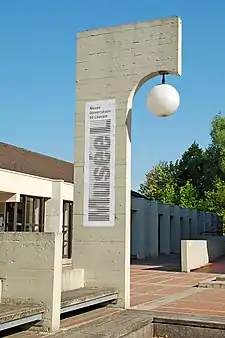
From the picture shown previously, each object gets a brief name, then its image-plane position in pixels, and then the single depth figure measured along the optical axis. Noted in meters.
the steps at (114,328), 5.48
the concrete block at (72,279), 7.09
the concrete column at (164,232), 26.97
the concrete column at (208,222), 35.62
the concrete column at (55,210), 18.16
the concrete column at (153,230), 24.75
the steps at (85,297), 6.21
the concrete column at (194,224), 31.91
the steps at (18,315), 4.92
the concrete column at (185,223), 30.45
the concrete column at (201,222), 33.41
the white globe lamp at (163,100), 7.45
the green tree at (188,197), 38.44
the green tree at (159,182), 41.81
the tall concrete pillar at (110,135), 7.55
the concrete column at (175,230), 28.72
